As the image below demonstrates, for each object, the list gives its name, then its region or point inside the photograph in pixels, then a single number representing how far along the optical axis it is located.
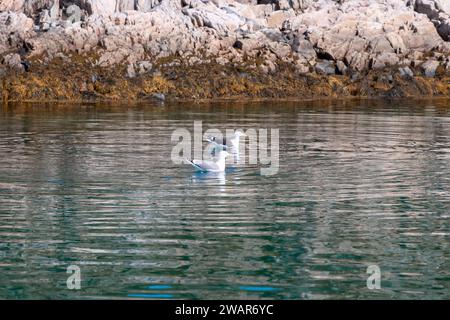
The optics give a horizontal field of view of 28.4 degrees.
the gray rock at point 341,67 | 79.88
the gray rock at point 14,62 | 73.12
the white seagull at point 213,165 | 26.17
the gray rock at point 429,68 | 81.75
